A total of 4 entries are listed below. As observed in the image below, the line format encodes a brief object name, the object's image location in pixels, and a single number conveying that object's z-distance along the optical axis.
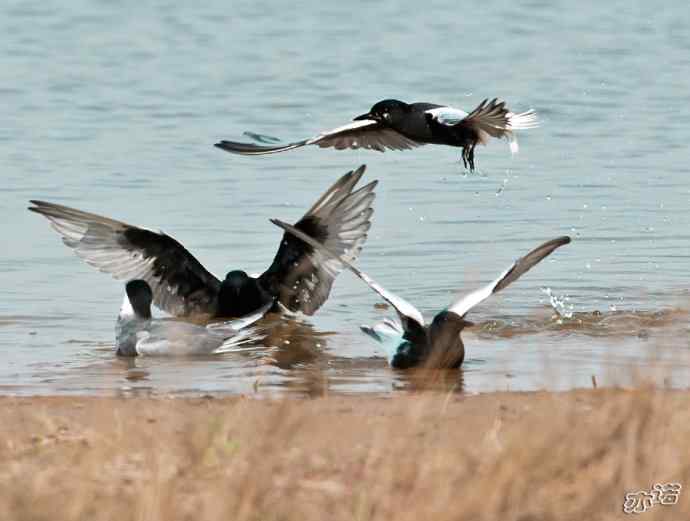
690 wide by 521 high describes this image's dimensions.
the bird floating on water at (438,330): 15.56
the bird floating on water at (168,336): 16.92
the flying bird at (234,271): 18.98
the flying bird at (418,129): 18.22
